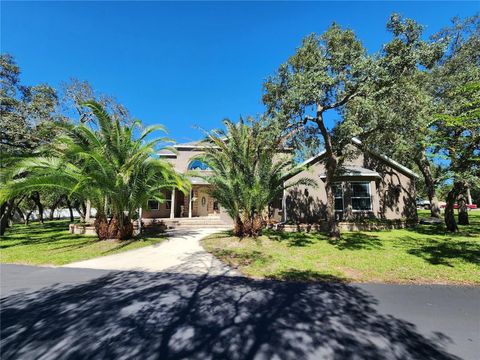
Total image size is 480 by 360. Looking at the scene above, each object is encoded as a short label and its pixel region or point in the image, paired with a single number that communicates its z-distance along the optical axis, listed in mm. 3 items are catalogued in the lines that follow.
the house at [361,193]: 17109
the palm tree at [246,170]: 11602
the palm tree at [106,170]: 10305
